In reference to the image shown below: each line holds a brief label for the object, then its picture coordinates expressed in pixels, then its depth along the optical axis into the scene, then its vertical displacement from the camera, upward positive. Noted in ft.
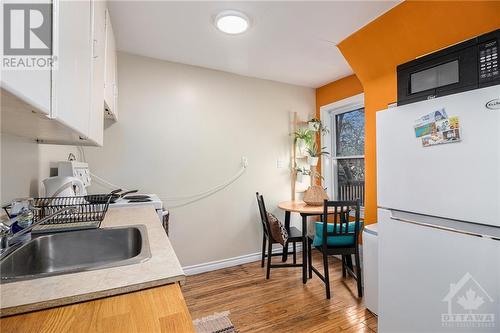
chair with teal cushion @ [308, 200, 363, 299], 7.02 -2.14
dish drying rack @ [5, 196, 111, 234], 3.71 -0.82
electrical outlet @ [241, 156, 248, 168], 9.83 +0.31
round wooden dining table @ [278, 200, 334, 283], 7.96 -1.54
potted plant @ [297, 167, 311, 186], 10.97 -0.39
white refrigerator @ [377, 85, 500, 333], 3.28 -0.80
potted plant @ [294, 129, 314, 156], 10.67 +1.33
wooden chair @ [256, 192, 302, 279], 8.18 -2.46
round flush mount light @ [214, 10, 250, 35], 5.88 +3.90
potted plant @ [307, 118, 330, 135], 10.69 +1.95
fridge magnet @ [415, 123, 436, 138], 3.94 +0.66
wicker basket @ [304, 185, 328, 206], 9.06 -1.12
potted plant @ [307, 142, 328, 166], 10.66 +0.69
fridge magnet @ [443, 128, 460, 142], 3.60 +0.51
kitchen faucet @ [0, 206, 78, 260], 2.64 -0.82
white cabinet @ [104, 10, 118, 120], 5.17 +2.28
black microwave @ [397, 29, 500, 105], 3.45 +1.65
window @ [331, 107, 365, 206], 9.87 +0.62
